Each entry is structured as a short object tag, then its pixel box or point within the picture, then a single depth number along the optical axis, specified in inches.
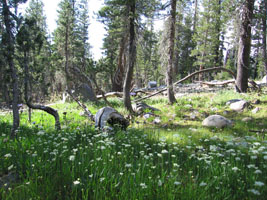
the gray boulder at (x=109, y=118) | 240.1
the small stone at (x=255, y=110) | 299.9
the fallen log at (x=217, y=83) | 495.7
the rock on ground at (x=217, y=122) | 250.5
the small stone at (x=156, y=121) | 309.5
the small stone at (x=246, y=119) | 274.6
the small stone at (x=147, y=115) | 330.8
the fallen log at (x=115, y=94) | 553.3
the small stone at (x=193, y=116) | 319.6
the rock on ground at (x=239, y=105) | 324.8
